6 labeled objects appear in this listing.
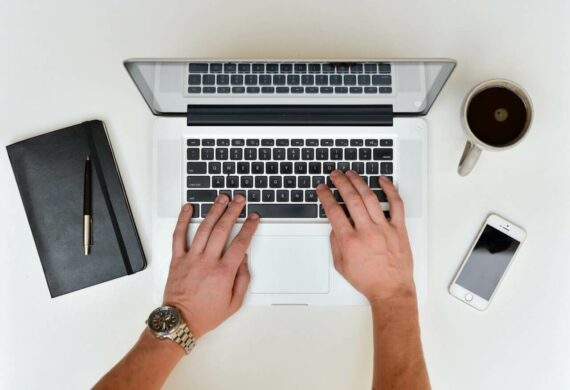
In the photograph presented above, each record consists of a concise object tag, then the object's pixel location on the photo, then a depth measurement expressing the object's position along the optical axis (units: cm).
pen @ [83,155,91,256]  80
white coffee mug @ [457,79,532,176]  72
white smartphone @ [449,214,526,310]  80
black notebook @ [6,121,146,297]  81
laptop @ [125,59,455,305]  79
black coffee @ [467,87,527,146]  74
